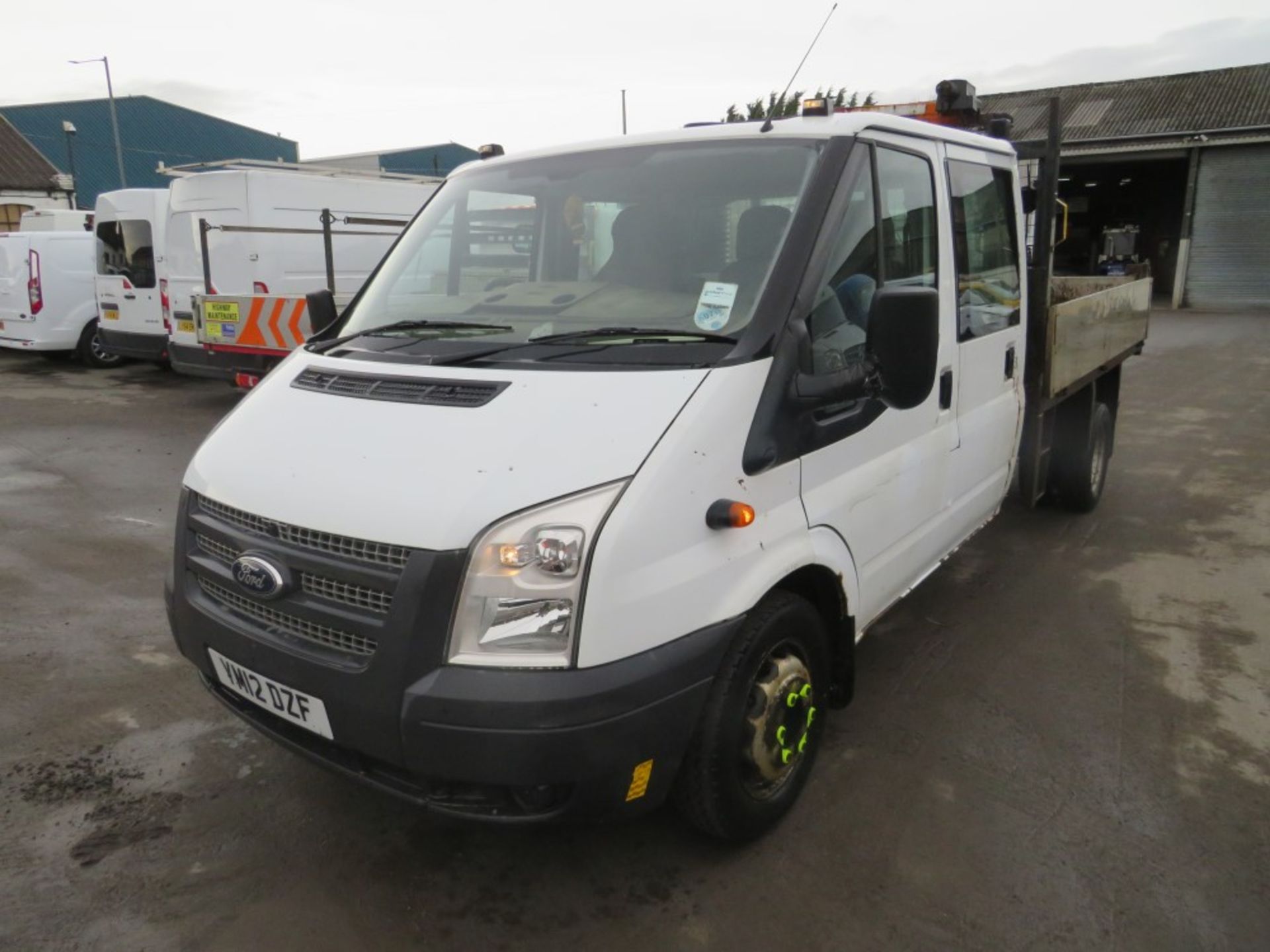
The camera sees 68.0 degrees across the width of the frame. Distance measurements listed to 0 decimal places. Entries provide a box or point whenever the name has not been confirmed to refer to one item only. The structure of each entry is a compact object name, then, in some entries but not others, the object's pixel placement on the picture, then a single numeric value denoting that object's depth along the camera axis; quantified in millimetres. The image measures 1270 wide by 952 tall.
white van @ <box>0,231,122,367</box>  13172
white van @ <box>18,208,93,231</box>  18797
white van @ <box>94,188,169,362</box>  12102
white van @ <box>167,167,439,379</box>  10930
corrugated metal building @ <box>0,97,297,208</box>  41969
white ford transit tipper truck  2193
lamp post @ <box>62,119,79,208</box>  34125
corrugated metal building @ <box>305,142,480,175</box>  50406
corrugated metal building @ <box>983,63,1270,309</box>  23234
